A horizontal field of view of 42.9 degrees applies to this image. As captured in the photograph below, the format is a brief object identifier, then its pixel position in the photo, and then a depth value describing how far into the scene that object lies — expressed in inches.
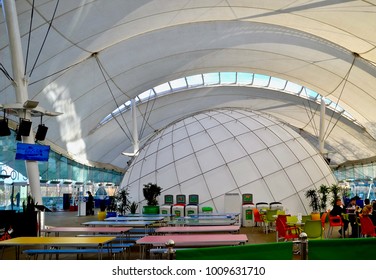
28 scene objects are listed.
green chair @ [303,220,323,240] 510.0
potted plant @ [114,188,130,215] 1204.1
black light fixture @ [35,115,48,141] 701.2
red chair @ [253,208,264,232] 867.5
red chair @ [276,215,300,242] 546.3
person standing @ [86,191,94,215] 1506.8
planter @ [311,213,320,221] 877.1
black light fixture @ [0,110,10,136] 671.1
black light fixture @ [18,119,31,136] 614.5
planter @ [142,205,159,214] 1128.8
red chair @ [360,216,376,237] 502.9
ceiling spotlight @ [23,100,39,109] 605.9
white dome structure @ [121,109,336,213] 1300.4
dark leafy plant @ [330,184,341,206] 1270.2
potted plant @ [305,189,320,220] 1279.5
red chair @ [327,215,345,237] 694.3
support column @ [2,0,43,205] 601.9
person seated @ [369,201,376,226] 589.3
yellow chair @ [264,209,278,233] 785.3
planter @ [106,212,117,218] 1103.6
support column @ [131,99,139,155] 1394.3
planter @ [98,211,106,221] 1161.5
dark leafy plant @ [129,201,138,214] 1148.3
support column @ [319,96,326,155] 1446.9
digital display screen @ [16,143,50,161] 624.7
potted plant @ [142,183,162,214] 1179.3
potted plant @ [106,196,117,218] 1211.2
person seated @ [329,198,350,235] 740.0
